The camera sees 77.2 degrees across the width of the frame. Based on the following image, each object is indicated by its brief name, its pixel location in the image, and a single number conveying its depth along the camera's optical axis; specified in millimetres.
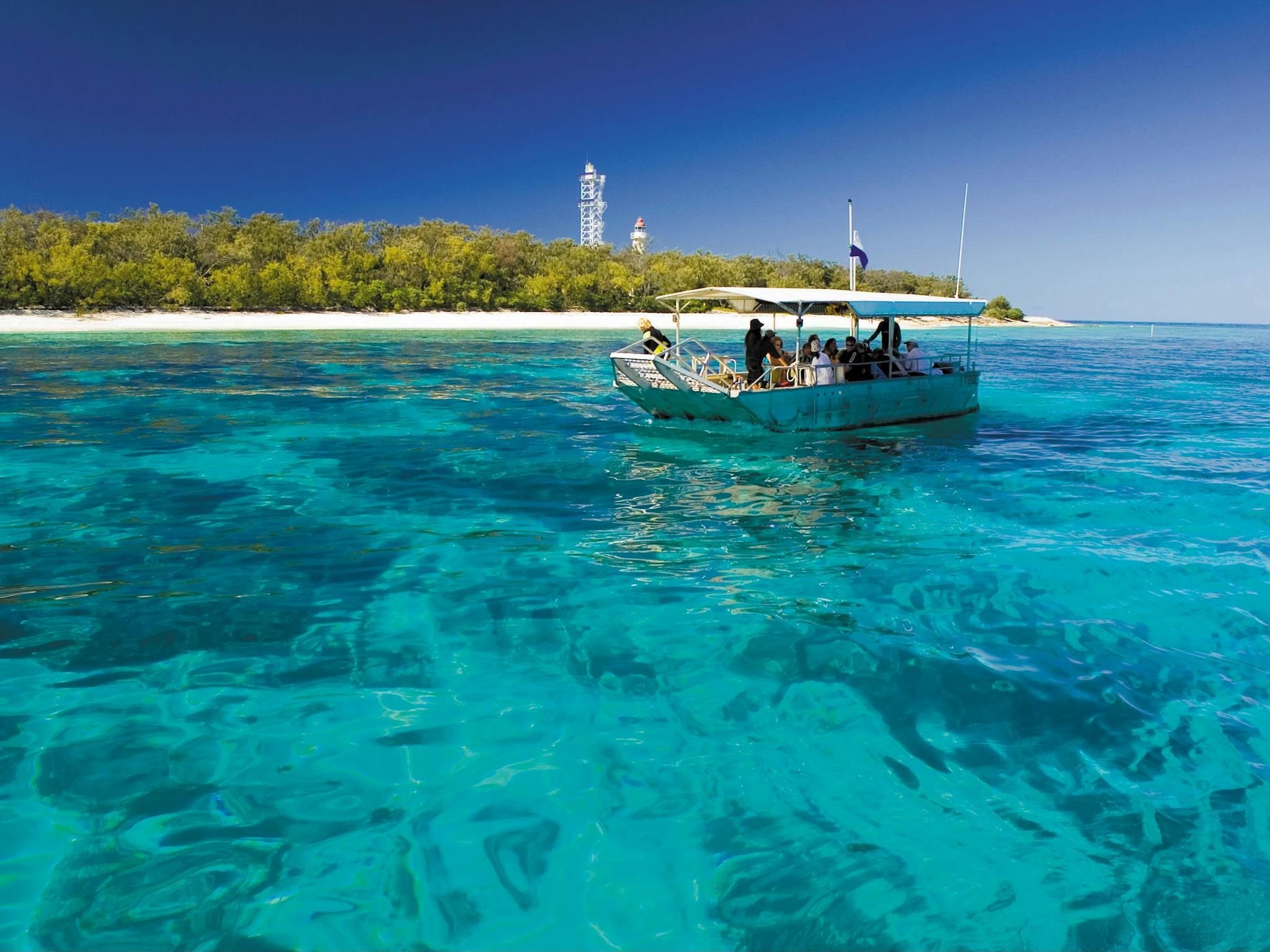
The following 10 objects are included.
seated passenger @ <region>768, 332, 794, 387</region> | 18391
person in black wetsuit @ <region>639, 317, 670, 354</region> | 18172
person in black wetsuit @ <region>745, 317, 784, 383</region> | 18484
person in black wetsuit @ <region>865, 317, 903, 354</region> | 19422
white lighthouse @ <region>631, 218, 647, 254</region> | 104106
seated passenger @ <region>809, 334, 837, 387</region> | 18328
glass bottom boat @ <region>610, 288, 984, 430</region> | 17391
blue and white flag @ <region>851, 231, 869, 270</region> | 20734
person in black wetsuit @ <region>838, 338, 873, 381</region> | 19141
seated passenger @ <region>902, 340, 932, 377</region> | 20266
